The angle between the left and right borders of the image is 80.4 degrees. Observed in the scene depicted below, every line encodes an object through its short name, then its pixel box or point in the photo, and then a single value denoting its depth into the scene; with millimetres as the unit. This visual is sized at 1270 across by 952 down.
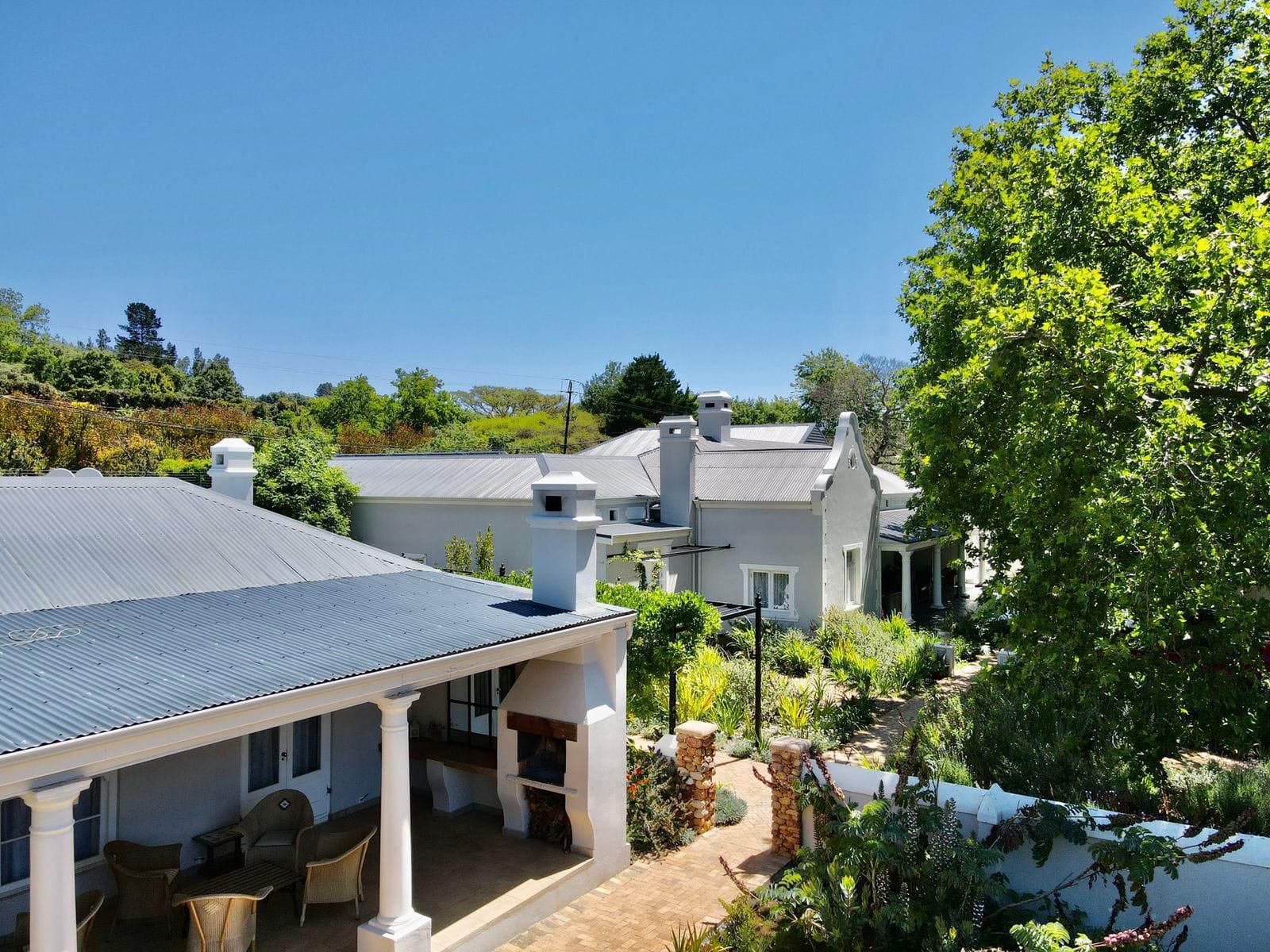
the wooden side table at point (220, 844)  8062
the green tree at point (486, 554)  20375
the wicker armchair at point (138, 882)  7195
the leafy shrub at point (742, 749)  13797
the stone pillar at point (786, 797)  9688
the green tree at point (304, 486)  23297
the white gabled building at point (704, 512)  21531
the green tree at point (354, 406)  70500
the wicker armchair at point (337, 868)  7652
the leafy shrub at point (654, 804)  10125
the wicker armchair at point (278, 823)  8398
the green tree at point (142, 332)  89062
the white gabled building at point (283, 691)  5191
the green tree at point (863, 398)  54562
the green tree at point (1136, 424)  8258
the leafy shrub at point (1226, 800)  7852
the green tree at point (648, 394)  61906
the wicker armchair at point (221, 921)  6516
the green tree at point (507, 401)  87312
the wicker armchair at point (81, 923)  6254
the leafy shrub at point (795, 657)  18922
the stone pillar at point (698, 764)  10734
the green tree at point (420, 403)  72750
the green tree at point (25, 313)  67562
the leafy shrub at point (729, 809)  11180
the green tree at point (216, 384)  58906
